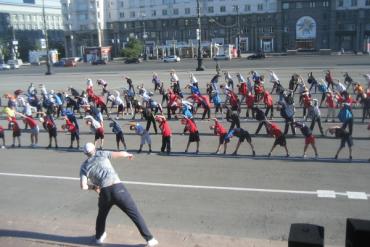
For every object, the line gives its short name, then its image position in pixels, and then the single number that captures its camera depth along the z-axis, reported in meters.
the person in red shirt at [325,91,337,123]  19.14
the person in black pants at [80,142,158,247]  7.12
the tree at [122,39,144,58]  82.38
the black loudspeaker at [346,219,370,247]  4.24
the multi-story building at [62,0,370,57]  83.50
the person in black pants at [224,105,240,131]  16.73
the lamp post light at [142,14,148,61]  95.19
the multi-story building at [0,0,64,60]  123.88
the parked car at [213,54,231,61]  69.25
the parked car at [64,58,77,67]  75.94
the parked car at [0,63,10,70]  77.47
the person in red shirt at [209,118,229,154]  14.73
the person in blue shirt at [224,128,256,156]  14.27
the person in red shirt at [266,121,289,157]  13.91
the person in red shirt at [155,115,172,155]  15.03
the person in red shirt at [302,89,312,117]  19.18
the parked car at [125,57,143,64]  72.39
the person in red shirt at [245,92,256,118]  21.05
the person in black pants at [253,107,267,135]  17.43
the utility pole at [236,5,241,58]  89.94
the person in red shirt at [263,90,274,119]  20.42
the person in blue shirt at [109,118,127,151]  15.62
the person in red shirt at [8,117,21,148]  17.88
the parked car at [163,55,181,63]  70.22
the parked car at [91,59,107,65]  76.62
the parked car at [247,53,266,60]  65.75
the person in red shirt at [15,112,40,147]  17.69
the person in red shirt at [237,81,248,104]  23.72
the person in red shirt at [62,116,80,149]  16.52
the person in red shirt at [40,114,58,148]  17.11
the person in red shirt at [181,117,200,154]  15.06
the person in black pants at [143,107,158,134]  18.27
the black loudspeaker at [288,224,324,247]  4.36
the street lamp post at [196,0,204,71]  46.46
